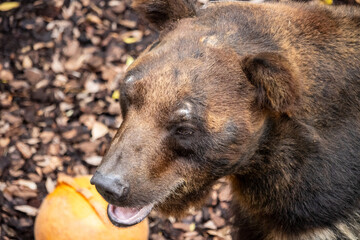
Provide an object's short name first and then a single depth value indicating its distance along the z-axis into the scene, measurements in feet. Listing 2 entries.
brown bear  22.71
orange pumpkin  30.53
